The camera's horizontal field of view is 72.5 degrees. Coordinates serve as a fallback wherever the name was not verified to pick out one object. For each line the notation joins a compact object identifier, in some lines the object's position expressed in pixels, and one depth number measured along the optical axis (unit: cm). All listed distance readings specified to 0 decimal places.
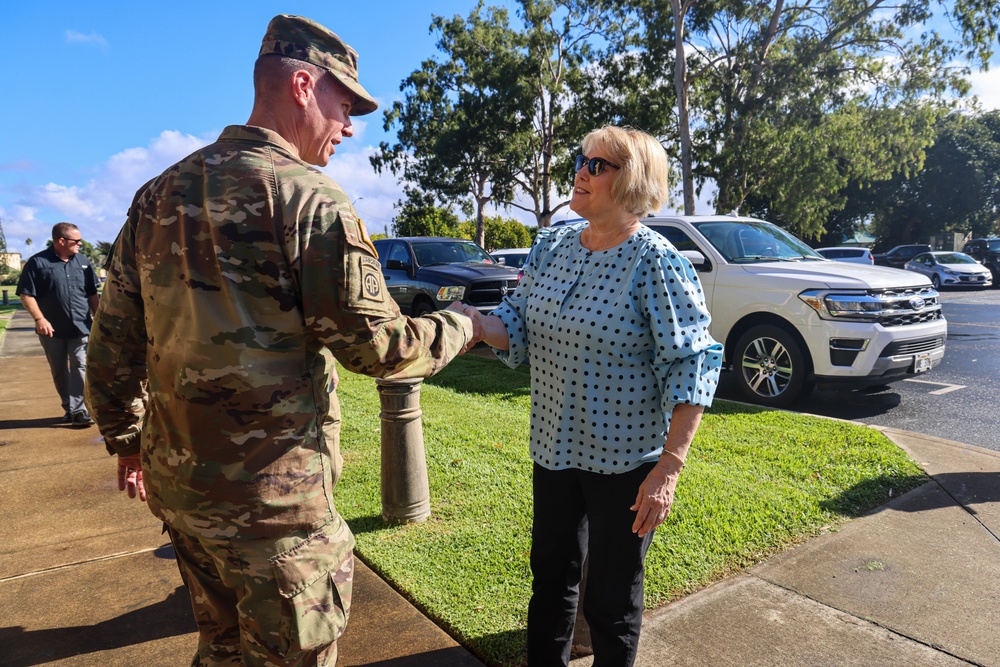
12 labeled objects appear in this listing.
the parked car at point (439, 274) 1029
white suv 632
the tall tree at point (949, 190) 4228
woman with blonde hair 202
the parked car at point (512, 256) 1816
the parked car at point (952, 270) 2519
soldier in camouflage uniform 158
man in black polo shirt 640
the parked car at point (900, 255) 2981
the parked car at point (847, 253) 2442
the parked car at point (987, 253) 2709
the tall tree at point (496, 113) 2739
